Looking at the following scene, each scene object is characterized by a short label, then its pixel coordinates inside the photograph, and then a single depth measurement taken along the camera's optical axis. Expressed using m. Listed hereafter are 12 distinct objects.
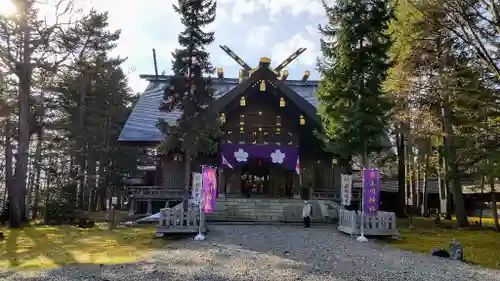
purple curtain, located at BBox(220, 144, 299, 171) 21.72
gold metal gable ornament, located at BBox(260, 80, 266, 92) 22.61
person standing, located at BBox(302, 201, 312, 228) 15.96
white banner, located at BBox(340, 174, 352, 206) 15.26
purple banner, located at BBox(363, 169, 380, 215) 13.51
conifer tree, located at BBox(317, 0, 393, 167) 16.56
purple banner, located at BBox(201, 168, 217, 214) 12.89
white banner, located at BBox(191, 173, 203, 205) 13.69
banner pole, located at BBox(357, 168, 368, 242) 12.72
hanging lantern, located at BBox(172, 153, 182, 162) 22.42
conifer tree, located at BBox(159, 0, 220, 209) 16.67
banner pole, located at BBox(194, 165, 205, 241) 11.93
